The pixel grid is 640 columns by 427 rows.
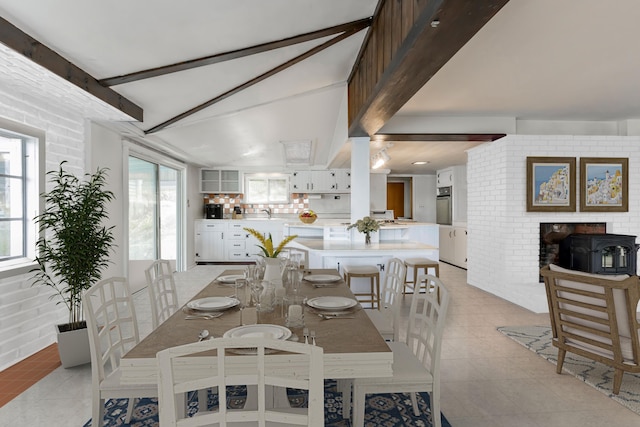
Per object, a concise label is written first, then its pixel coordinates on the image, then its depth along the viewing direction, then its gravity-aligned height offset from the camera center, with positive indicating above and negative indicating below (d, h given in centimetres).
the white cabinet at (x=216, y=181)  830 +75
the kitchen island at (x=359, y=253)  438 -49
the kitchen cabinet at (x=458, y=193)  797 +43
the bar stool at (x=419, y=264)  430 -60
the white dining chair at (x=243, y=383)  90 -44
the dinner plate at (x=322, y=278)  265 -48
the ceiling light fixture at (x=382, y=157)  584 +90
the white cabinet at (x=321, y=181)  838 +74
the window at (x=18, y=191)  302 +20
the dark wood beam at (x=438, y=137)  507 +106
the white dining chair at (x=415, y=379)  169 -78
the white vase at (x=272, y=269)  222 -34
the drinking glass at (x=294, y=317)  166 -48
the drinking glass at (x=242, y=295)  199 -45
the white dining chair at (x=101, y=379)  167 -78
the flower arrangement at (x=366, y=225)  463 -15
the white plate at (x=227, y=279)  268 -48
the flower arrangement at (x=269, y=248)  230 -22
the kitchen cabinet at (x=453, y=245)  733 -68
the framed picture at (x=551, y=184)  477 +37
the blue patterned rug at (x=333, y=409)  211 -120
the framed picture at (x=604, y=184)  482 +37
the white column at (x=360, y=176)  480 +49
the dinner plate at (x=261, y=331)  151 -50
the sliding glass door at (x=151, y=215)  518 -1
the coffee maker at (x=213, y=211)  821 +6
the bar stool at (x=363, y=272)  390 -63
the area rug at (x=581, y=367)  240 -119
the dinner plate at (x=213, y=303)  192 -49
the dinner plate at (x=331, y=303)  192 -49
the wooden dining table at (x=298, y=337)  128 -52
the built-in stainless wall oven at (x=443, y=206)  824 +15
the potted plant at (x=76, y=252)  281 -30
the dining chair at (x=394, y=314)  236 -73
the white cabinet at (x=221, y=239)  796 -55
